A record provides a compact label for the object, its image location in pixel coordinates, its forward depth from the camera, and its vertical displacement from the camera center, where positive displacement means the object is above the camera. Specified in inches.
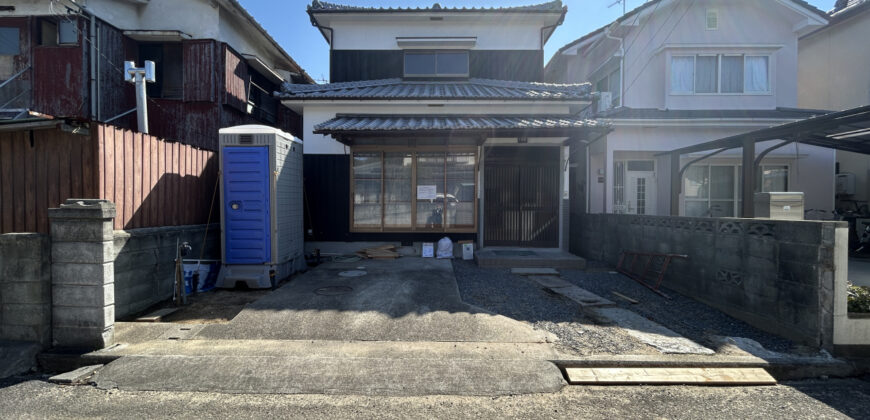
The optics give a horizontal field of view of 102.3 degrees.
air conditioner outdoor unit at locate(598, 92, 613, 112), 435.2 +131.1
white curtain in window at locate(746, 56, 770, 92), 411.2 +154.3
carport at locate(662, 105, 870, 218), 207.0 +49.7
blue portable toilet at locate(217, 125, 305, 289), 247.0 -2.1
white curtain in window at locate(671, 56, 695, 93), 408.8 +153.3
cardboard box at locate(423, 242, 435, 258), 336.8 -43.8
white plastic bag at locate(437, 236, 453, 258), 335.3 -41.7
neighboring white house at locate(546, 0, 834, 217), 401.4 +140.2
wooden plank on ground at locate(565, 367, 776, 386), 136.9 -68.4
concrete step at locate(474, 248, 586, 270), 307.1 -49.3
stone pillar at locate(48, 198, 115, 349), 153.1 -30.3
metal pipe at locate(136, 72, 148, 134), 298.4 +85.3
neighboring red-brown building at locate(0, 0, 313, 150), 354.0 +153.8
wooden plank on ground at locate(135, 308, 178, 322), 189.5 -61.9
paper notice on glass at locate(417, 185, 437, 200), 344.2 +12.3
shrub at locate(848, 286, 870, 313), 160.0 -43.9
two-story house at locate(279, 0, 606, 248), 341.7 +35.9
